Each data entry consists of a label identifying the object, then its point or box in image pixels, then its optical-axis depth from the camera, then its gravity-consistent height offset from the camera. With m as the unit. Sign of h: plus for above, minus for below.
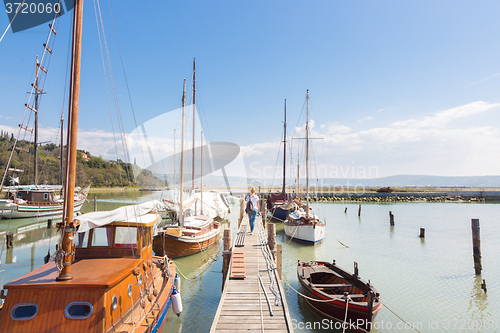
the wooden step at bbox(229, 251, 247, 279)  9.00 -3.26
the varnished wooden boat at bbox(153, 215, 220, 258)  16.16 -3.81
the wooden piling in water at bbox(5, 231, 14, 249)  19.53 -4.67
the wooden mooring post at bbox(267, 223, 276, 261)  12.96 -2.83
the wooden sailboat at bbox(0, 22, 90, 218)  32.00 -2.51
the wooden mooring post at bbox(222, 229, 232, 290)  11.55 -3.13
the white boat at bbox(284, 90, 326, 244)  21.39 -3.93
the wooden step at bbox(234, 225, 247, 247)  12.88 -3.15
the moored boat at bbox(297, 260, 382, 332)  8.43 -4.23
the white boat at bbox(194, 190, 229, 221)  30.17 -3.09
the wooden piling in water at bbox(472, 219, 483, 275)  14.99 -3.92
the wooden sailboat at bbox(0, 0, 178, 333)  5.22 -2.23
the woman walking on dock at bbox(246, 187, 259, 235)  14.16 -1.25
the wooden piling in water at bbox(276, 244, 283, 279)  10.55 -3.24
